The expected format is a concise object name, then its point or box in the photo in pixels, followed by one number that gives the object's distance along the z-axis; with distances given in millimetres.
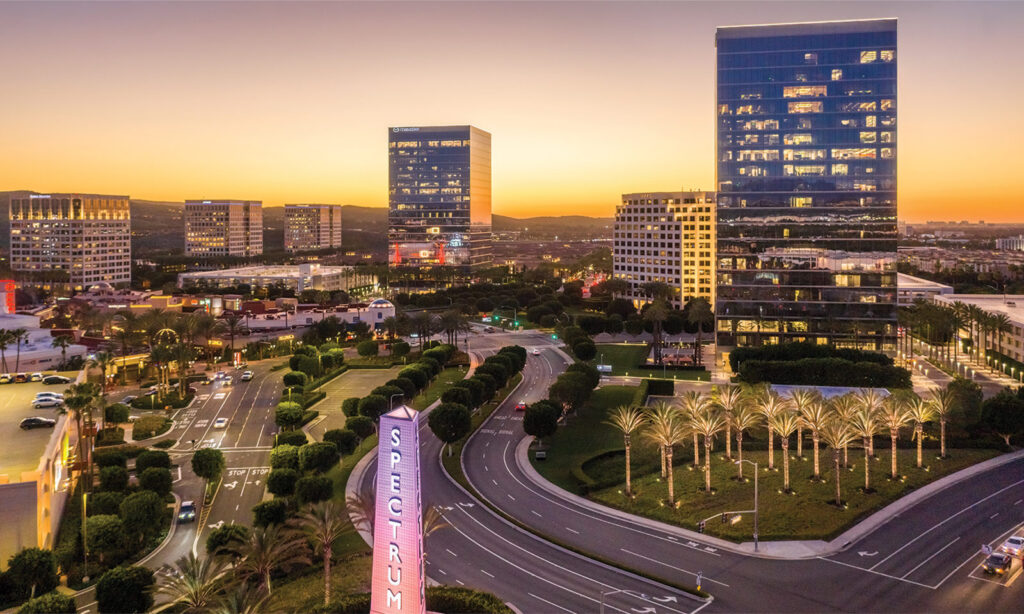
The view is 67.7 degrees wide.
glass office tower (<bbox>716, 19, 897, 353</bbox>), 130250
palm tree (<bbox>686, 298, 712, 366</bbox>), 121812
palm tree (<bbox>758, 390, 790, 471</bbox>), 65562
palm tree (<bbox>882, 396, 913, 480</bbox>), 65875
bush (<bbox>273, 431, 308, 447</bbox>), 74375
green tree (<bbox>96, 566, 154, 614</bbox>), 43625
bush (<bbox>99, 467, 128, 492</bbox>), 62875
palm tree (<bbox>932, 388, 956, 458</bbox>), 72250
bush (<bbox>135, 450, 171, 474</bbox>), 66812
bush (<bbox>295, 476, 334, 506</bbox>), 58656
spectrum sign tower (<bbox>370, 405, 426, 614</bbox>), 30734
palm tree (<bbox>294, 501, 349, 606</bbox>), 43844
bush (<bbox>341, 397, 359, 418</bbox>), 86438
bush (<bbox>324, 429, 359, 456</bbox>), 72125
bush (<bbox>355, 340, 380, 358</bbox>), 125438
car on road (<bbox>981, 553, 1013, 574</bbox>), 47062
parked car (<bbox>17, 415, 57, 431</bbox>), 67750
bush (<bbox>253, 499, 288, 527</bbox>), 55125
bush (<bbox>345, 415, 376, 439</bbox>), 76750
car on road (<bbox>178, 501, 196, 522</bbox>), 60969
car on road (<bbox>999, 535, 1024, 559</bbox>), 48875
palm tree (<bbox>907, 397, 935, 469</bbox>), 68562
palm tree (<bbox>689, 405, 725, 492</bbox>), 63281
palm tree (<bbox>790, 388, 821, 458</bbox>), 67875
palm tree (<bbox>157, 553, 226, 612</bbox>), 38438
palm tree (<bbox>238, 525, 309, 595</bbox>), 43125
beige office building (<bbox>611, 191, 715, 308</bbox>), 198875
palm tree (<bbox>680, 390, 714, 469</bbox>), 65750
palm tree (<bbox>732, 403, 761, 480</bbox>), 66375
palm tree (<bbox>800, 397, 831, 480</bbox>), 63688
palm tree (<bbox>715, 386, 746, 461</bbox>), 68000
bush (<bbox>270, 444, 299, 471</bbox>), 66562
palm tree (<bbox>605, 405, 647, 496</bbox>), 63547
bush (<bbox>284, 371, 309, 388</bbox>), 103688
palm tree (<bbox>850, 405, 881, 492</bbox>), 64688
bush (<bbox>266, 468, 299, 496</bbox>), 61438
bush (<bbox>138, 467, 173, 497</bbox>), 62469
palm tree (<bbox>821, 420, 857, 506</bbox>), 61562
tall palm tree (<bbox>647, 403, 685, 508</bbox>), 60969
